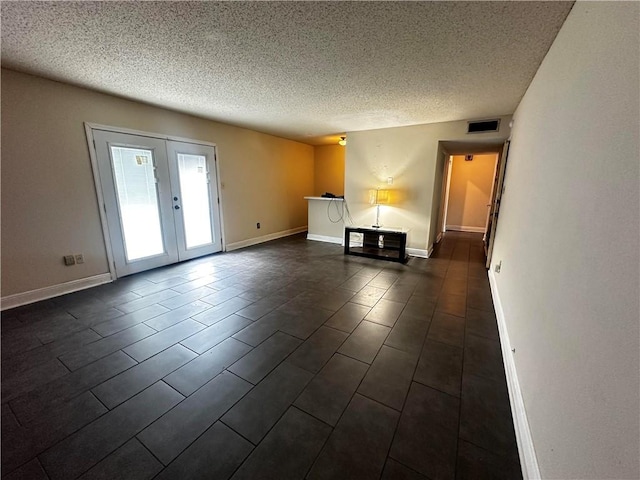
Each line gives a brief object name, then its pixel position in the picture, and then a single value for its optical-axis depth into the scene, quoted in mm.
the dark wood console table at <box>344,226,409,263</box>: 4631
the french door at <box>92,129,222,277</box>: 3463
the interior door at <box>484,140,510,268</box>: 3891
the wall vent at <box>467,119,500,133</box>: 4027
